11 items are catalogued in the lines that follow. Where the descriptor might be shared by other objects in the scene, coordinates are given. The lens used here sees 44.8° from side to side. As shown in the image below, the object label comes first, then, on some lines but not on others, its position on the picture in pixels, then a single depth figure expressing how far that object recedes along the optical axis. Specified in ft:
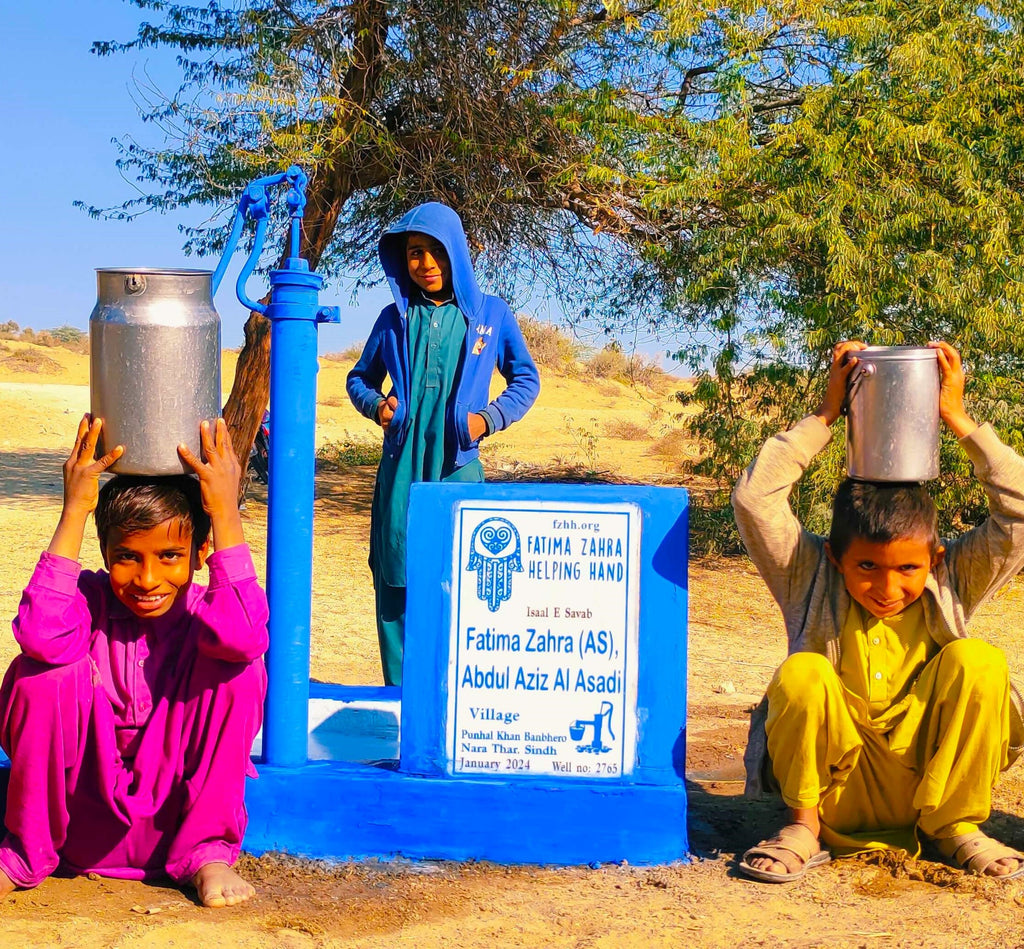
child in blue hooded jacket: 14.61
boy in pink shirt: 9.91
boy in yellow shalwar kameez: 10.64
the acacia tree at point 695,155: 26.61
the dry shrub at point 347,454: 51.79
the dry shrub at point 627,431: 72.18
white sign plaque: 11.33
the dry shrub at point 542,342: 44.33
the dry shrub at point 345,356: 127.85
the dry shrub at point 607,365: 107.86
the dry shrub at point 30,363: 107.96
